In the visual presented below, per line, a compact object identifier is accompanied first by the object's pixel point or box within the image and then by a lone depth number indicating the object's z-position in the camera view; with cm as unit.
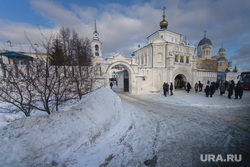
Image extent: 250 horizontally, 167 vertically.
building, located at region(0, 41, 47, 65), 2423
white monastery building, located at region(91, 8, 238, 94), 1326
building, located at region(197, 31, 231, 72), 3975
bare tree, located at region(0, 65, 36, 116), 324
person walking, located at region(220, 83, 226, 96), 1051
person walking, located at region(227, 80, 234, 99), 913
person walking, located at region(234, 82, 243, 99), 889
